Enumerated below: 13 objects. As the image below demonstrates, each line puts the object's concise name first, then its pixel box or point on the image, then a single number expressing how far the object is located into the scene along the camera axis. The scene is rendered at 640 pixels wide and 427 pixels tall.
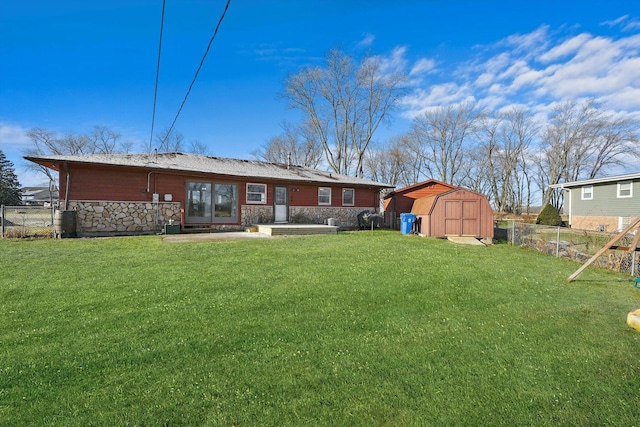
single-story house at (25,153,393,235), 11.35
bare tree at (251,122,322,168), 36.54
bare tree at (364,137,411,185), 39.22
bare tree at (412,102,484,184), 35.75
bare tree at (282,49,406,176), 29.83
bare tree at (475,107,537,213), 35.47
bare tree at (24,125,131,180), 33.47
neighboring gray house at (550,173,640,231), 17.20
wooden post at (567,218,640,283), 5.75
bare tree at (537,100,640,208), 30.61
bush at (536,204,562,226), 21.36
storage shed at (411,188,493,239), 13.49
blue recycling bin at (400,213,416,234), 14.76
